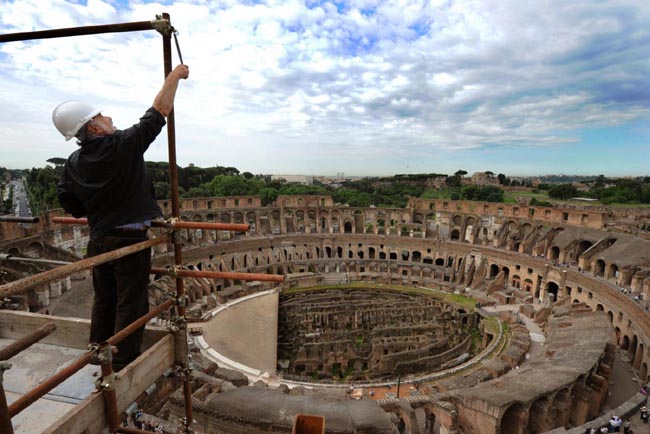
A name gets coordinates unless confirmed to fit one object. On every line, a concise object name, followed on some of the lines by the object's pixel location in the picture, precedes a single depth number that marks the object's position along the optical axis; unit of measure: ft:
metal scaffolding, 9.39
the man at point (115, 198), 12.44
